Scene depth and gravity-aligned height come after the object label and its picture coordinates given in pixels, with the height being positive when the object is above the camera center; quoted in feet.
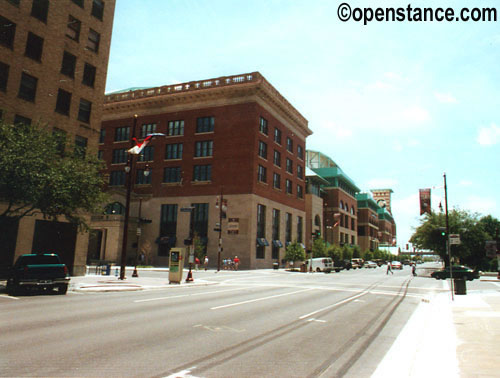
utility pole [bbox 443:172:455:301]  72.74 +12.79
